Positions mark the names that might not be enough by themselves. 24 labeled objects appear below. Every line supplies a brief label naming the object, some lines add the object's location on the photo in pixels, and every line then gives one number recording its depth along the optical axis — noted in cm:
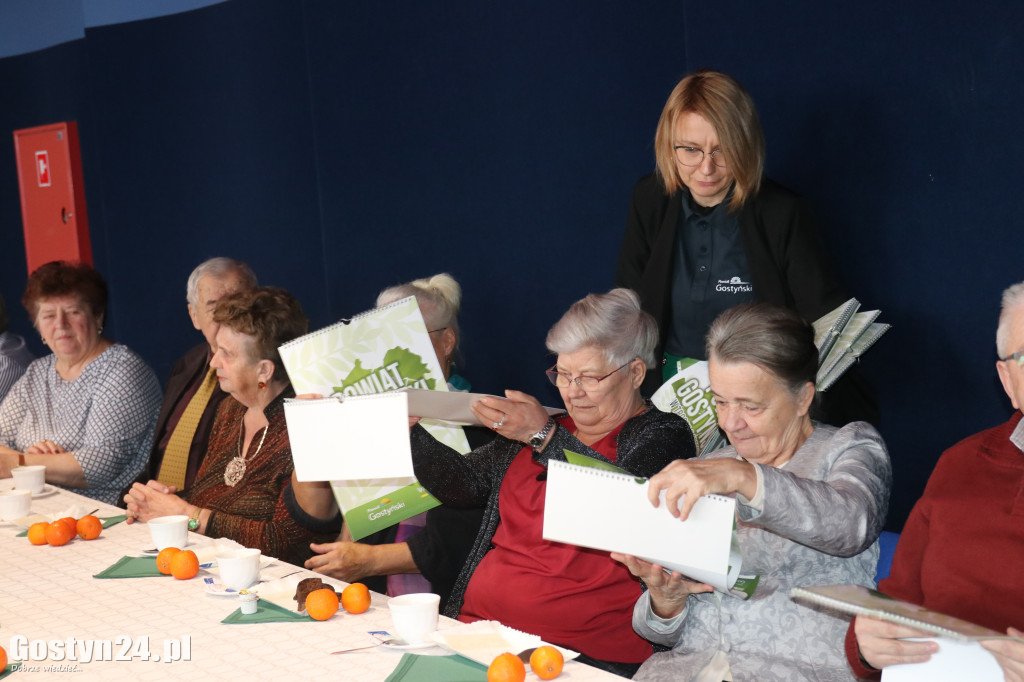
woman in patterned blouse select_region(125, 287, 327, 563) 290
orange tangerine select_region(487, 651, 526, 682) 159
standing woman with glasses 267
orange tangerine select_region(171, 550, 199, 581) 222
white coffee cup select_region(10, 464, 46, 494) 315
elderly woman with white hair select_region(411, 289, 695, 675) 235
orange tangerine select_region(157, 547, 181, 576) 228
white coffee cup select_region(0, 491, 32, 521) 286
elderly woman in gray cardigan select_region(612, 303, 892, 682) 188
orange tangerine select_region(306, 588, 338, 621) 194
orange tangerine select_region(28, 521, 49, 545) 255
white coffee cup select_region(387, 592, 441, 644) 180
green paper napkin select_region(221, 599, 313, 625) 196
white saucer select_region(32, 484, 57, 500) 315
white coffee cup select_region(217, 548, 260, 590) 212
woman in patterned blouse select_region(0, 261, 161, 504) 380
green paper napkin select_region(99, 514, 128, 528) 277
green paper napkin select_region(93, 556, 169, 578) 228
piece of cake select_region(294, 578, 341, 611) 200
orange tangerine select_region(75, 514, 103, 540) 259
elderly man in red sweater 177
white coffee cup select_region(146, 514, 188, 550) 242
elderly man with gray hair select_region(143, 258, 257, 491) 362
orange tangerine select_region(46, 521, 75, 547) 252
